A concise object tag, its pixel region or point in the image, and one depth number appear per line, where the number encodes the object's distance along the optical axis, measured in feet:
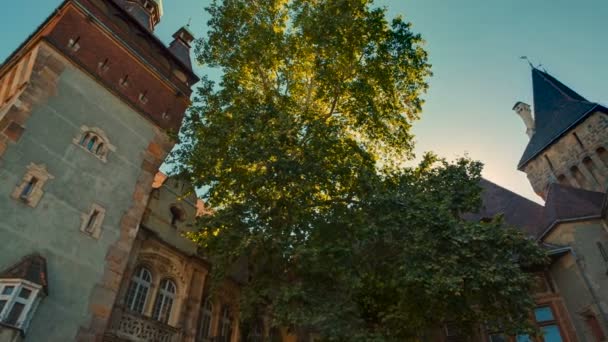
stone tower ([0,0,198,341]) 39.29
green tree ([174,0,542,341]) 41.91
